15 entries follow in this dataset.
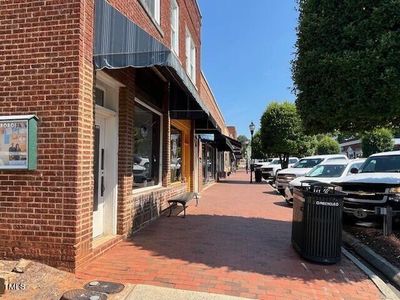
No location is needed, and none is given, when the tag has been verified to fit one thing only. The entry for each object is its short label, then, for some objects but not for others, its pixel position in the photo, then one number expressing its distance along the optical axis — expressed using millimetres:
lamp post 30752
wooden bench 10562
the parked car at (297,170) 18250
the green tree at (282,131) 31188
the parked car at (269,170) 31466
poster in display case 5613
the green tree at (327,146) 61844
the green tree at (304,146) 31444
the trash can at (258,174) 30438
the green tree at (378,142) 45125
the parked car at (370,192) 9109
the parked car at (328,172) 14078
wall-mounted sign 18731
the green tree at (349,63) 6551
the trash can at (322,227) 6547
